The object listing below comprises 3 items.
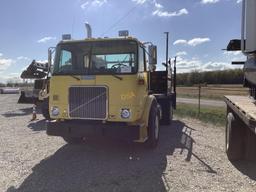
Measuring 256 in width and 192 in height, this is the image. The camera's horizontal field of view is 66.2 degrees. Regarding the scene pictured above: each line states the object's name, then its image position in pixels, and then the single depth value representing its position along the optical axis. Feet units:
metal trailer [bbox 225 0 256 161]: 9.55
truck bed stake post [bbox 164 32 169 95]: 21.31
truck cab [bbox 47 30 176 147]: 13.56
